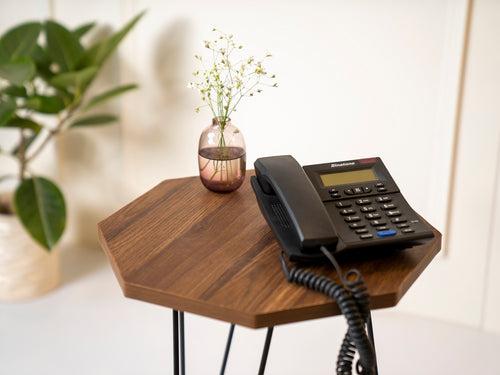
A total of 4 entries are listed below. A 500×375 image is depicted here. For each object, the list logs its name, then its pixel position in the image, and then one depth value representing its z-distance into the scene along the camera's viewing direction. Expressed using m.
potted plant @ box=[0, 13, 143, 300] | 2.27
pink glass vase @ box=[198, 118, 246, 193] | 1.41
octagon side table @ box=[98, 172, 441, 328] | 1.03
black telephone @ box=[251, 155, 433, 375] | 1.06
